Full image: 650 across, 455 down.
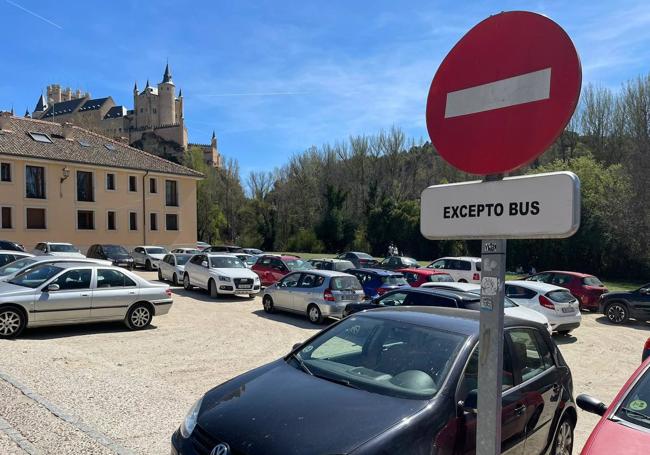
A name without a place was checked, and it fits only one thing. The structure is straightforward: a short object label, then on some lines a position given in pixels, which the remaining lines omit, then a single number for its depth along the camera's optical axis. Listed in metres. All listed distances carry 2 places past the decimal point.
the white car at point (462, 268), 22.64
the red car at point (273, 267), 21.08
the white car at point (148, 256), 31.28
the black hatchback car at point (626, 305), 15.61
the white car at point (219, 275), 18.50
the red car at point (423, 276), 17.72
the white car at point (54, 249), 27.25
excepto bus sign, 1.84
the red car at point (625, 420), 2.98
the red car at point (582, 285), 18.52
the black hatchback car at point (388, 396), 2.93
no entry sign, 1.97
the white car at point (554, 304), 13.02
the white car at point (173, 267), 22.14
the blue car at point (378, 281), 16.42
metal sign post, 2.09
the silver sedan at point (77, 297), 9.99
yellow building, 37.44
